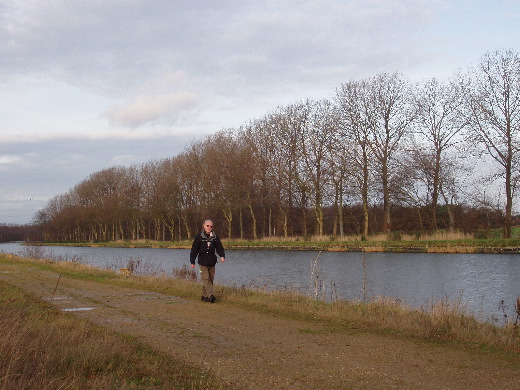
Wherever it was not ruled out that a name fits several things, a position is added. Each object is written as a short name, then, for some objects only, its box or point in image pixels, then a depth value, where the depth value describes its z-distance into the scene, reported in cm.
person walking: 1091
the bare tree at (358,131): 3856
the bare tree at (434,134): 3659
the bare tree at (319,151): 4117
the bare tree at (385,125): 3794
